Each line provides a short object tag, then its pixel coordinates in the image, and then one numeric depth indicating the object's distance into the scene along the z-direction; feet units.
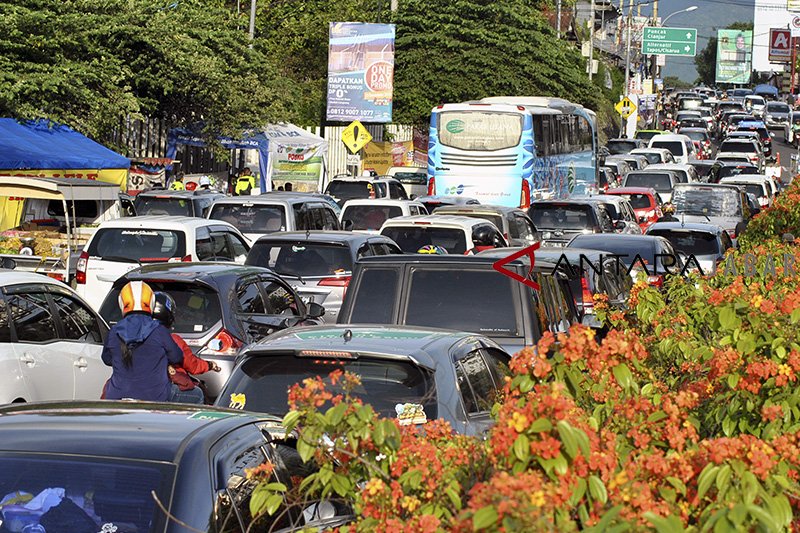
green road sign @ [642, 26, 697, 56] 309.83
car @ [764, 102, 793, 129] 320.50
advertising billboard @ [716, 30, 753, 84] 571.69
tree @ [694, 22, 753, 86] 641.40
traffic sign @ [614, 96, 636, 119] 206.28
